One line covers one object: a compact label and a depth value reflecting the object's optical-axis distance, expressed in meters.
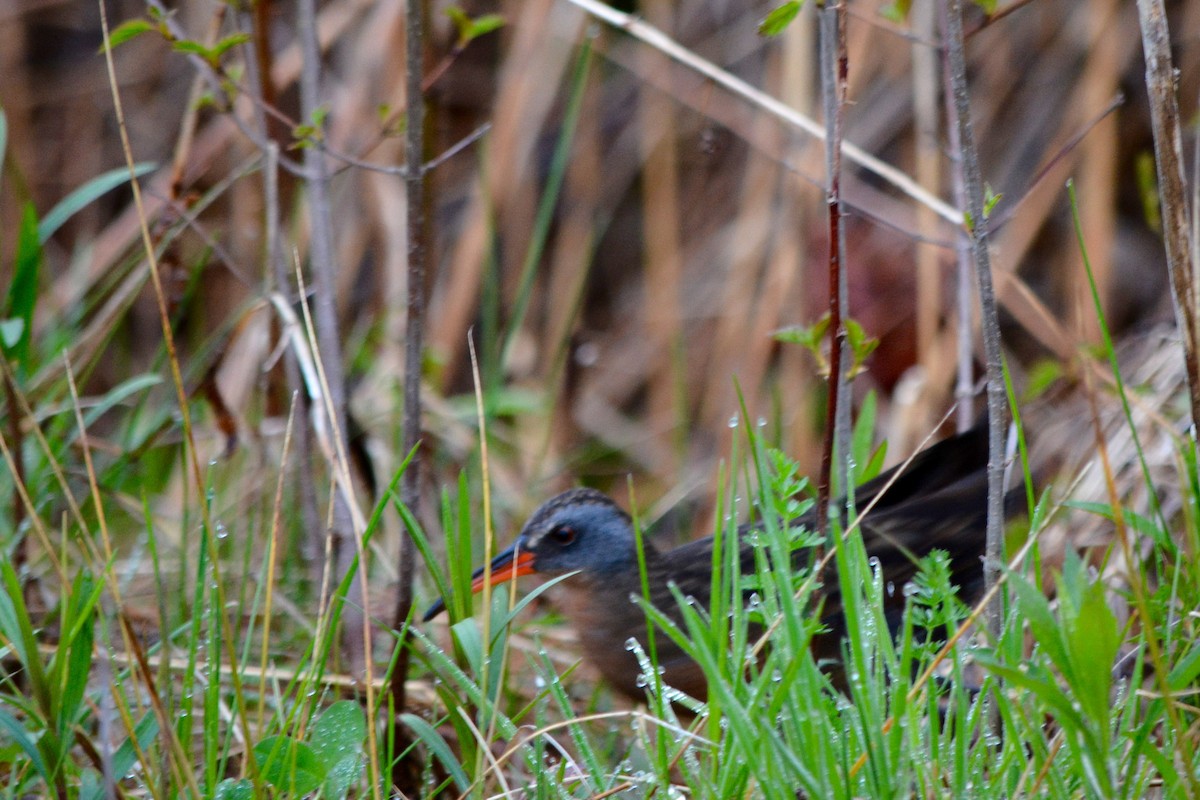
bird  5.36
